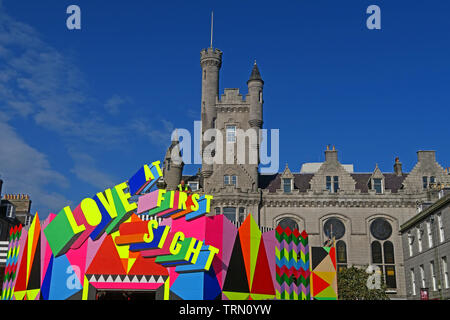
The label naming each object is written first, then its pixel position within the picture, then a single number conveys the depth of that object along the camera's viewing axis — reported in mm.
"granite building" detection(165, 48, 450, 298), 48562
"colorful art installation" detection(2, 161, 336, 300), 20953
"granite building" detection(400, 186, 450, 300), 34344
